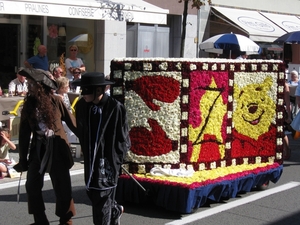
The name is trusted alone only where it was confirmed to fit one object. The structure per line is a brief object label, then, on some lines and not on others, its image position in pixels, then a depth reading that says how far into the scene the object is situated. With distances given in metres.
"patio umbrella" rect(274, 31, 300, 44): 18.08
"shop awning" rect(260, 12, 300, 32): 23.25
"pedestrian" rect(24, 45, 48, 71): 13.45
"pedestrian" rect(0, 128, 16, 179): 9.08
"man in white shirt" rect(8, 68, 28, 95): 11.70
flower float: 7.21
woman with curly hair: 6.05
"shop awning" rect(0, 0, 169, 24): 12.36
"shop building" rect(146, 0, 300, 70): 20.53
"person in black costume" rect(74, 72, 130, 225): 5.64
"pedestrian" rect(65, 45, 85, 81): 14.26
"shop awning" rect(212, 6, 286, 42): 20.62
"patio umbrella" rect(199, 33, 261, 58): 16.31
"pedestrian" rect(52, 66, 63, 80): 12.28
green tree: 15.62
